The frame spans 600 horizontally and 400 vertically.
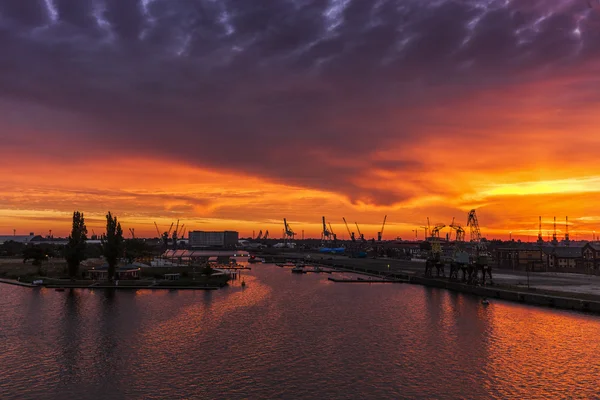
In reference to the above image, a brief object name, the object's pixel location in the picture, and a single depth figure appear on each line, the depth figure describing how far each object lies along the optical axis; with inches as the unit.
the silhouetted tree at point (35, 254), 6338.6
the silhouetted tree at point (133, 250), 6909.5
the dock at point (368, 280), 5718.5
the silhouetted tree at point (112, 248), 4803.2
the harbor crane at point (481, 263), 4648.1
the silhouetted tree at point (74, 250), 5002.5
